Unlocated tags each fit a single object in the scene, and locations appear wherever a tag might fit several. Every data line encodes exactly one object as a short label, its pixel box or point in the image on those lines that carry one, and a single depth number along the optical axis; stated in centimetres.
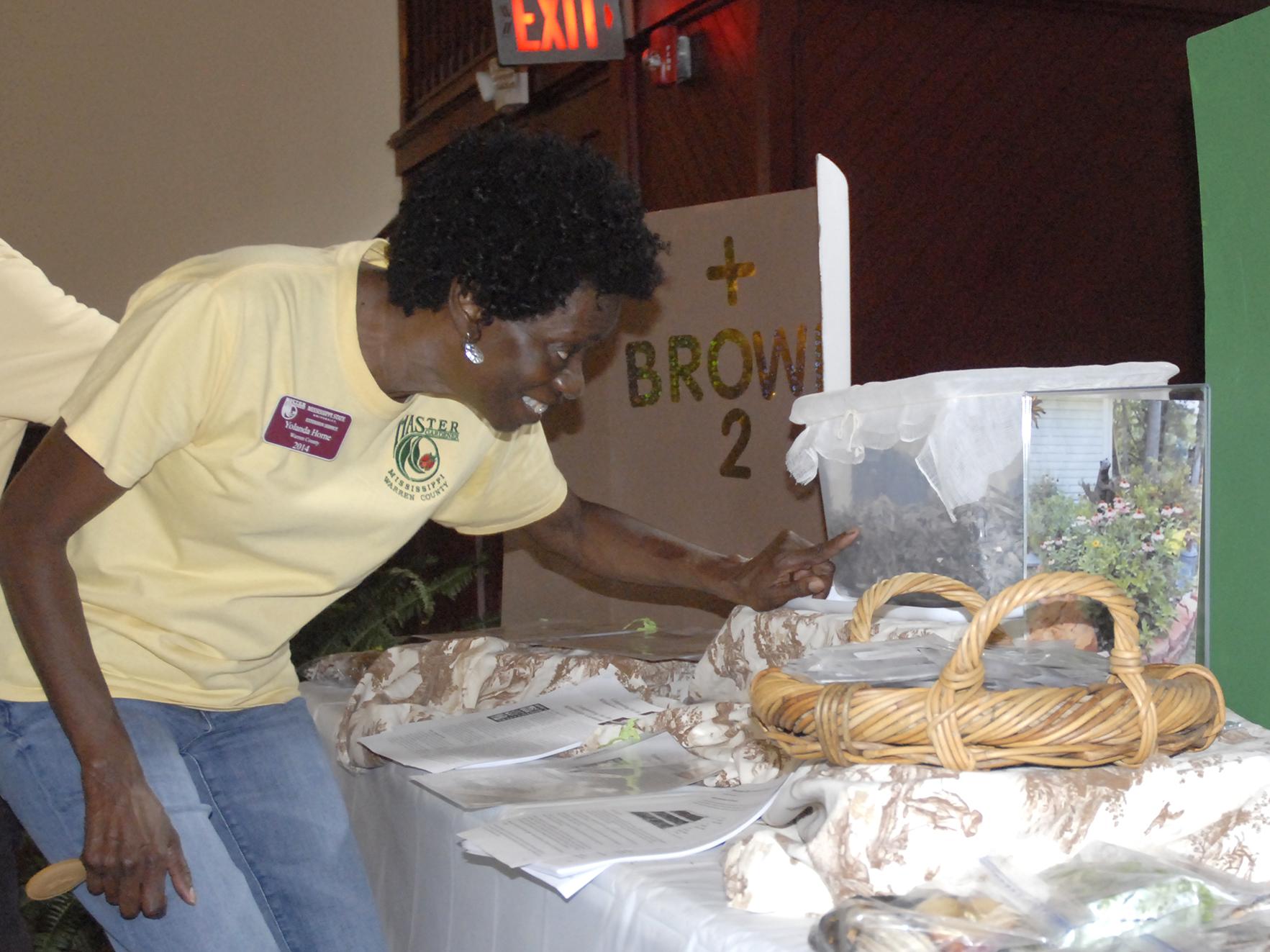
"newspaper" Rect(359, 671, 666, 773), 129
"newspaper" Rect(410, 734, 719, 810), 113
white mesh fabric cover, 109
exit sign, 300
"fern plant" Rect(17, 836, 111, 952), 244
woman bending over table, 106
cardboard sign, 214
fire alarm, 302
